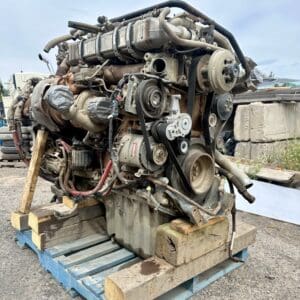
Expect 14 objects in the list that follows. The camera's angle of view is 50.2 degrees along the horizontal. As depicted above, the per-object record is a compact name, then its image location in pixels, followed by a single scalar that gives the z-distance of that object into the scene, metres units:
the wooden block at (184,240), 1.97
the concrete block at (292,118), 5.08
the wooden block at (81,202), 2.59
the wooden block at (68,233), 2.47
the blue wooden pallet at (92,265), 2.09
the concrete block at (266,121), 4.73
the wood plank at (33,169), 2.79
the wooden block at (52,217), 2.48
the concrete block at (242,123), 4.90
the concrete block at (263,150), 4.75
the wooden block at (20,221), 2.77
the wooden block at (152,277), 1.75
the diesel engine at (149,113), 1.87
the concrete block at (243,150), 4.91
